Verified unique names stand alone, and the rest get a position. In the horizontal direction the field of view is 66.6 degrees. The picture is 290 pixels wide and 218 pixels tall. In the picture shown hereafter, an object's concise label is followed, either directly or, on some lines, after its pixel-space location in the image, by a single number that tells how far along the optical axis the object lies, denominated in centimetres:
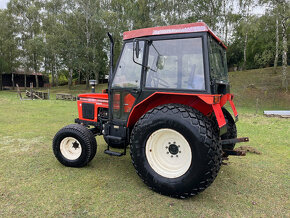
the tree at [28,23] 2620
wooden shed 3184
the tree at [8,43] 2503
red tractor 255
